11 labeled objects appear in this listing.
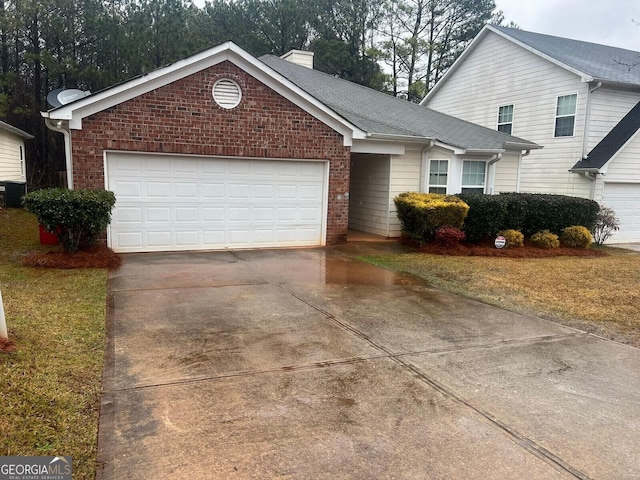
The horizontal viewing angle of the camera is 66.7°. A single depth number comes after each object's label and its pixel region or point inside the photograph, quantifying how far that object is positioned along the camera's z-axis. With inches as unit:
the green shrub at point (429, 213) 456.1
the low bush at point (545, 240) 488.4
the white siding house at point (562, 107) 598.5
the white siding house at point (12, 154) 799.1
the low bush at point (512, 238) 476.7
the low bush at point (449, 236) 451.5
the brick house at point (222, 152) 387.9
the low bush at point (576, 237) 503.2
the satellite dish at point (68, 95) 429.7
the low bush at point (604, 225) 550.6
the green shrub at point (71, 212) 331.9
